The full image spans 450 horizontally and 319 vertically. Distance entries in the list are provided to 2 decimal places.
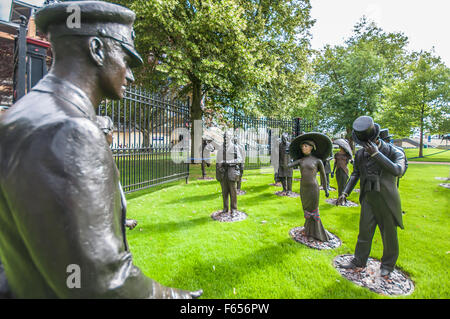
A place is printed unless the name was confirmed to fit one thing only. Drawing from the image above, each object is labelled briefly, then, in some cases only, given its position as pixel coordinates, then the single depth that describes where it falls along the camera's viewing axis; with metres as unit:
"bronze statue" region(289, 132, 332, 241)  4.96
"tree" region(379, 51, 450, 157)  21.34
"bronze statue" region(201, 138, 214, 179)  12.44
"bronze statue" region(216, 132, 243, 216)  6.51
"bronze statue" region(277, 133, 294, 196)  9.02
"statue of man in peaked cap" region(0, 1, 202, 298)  0.77
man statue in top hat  3.29
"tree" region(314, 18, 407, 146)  25.28
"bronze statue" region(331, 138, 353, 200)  8.36
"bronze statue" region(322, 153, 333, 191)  9.68
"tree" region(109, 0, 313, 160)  10.88
